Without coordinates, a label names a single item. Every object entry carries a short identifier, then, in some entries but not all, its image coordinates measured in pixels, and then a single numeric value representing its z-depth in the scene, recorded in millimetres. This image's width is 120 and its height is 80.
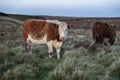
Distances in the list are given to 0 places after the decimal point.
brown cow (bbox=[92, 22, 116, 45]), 9457
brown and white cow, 7134
